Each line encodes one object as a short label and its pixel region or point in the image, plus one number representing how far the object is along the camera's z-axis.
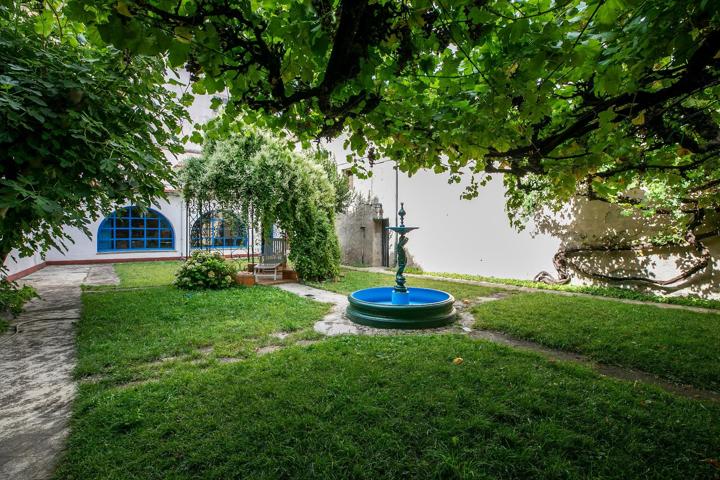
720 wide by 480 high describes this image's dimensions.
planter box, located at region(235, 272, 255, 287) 8.94
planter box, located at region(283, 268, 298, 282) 9.98
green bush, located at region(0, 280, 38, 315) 5.39
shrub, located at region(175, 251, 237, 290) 8.21
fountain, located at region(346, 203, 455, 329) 5.25
